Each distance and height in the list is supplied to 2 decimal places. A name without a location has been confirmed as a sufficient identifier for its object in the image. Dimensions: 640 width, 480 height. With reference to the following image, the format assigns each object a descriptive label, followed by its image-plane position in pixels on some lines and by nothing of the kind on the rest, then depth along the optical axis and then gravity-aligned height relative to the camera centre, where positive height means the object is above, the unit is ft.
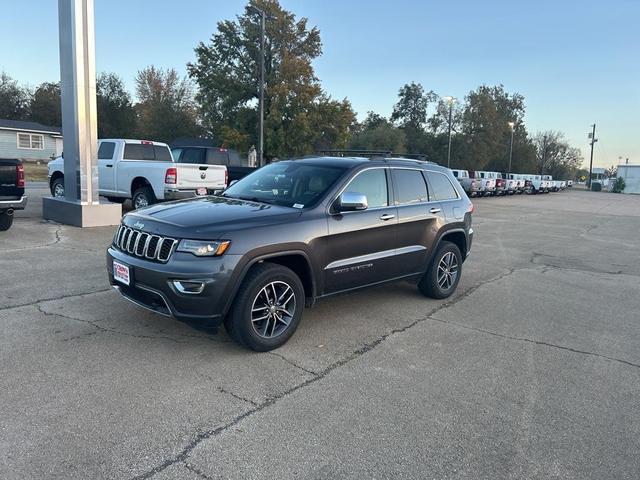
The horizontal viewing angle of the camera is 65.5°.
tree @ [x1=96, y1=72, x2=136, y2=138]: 147.74 +19.10
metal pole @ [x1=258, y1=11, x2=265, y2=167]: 78.02 +13.23
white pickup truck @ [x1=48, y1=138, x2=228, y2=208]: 39.01 +0.02
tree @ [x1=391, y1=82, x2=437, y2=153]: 267.18 +40.24
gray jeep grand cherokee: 13.24 -2.00
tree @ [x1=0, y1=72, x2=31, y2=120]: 183.46 +26.59
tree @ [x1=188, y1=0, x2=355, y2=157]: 120.37 +22.29
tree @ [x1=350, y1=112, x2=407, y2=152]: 203.10 +17.05
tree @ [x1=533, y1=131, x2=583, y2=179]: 299.17 +18.63
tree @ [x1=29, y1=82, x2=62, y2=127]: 185.47 +23.36
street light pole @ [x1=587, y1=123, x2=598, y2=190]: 252.83 +25.27
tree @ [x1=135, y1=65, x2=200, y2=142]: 159.94 +23.19
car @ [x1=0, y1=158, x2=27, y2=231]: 29.04 -0.83
